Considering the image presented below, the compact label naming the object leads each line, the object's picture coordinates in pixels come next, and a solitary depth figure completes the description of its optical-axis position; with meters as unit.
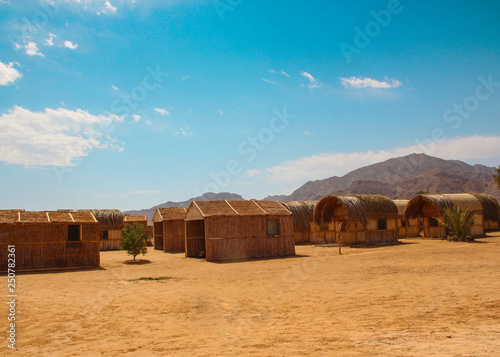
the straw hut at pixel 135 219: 36.19
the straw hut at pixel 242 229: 19.16
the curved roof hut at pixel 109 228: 32.88
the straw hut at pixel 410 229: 30.70
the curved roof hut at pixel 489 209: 31.67
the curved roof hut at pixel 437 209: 28.03
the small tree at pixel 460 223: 23.55
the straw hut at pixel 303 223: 29.45
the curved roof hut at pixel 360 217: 24.11
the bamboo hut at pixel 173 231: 27.51
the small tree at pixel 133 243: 20.52
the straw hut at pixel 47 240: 16.67
